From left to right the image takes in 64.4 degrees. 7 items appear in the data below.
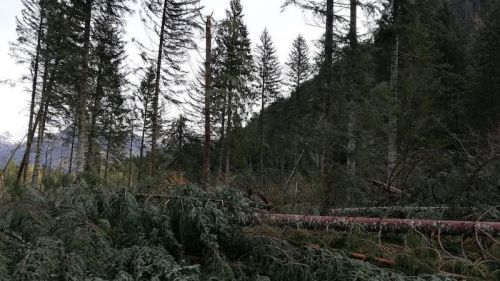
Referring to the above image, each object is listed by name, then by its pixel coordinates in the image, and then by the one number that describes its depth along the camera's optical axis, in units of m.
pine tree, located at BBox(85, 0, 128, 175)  16.59
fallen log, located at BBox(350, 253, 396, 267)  3.30
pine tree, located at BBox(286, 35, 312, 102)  45.06
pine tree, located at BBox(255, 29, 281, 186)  42.31
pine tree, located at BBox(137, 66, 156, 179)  25.33
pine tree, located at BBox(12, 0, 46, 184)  19.84
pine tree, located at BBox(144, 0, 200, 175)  19.11
